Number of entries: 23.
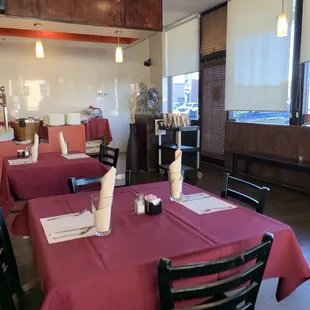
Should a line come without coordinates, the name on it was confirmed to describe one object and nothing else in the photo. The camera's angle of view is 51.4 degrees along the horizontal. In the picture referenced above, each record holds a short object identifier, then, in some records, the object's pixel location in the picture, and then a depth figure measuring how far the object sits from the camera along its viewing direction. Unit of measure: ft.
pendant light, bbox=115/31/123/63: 14.93
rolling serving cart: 17.52
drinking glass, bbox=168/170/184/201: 6.26
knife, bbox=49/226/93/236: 4.77
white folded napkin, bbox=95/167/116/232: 4.72
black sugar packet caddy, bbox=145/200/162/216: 5.54
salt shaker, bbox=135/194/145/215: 5.60
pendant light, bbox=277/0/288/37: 11.12
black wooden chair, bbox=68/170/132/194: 7.20
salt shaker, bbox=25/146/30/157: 11.44
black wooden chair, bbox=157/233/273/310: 3.45
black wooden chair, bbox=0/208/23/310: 4.80
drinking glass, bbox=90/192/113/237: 4.71
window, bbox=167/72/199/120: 23.24
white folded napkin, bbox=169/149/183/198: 6.26
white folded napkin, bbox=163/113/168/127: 18.28
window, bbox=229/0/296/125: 15.29
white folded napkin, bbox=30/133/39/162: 10.51
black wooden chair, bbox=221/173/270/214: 6.02
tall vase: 20.02
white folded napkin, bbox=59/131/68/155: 11.87
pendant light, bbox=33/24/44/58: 14.24
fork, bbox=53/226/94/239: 4.69
